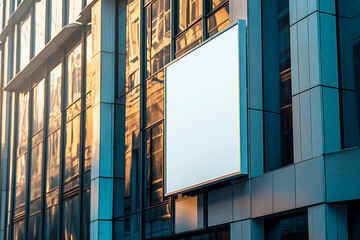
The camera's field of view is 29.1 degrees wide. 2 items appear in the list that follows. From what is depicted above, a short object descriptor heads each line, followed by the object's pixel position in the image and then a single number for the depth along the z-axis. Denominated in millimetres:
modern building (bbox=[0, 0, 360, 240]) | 15891
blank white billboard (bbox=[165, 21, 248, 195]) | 18547
